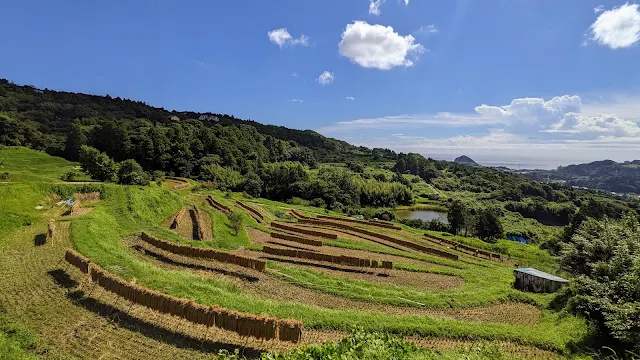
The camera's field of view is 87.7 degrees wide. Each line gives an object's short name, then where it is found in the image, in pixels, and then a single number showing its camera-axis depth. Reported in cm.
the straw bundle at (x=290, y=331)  1230
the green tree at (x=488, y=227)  7050
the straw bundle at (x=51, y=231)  2113
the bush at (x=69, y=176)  4119
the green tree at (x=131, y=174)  4662
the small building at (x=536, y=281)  2580
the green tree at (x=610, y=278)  1237
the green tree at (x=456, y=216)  7119
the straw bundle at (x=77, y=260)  1667
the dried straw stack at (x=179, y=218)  3186
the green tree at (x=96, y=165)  4397
